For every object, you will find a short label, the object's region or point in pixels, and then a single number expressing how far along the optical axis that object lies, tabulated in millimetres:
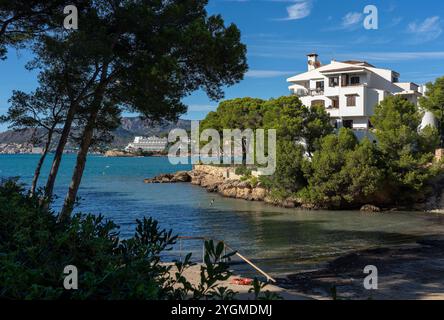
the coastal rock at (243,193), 51612
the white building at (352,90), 53531
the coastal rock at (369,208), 40572
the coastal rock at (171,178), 79875
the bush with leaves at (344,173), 40594
